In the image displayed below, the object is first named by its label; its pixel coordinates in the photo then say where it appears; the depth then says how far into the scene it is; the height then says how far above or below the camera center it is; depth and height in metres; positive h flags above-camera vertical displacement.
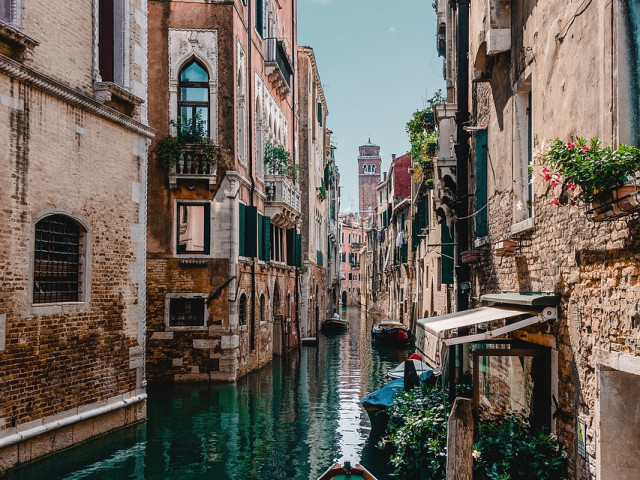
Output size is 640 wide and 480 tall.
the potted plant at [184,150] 16.80 +3.05
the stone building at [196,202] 17.02 +1.89
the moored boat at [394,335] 28.28 -2.11
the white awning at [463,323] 6.25 -0.42
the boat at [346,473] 7.58 -2.01
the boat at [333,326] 36.41 -2.22
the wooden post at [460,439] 5.77 -1.26
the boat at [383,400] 11.52 -1.92
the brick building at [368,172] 89.38 +13.46
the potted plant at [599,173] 4.25 +0.66
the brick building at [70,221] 8.60 +0.83
